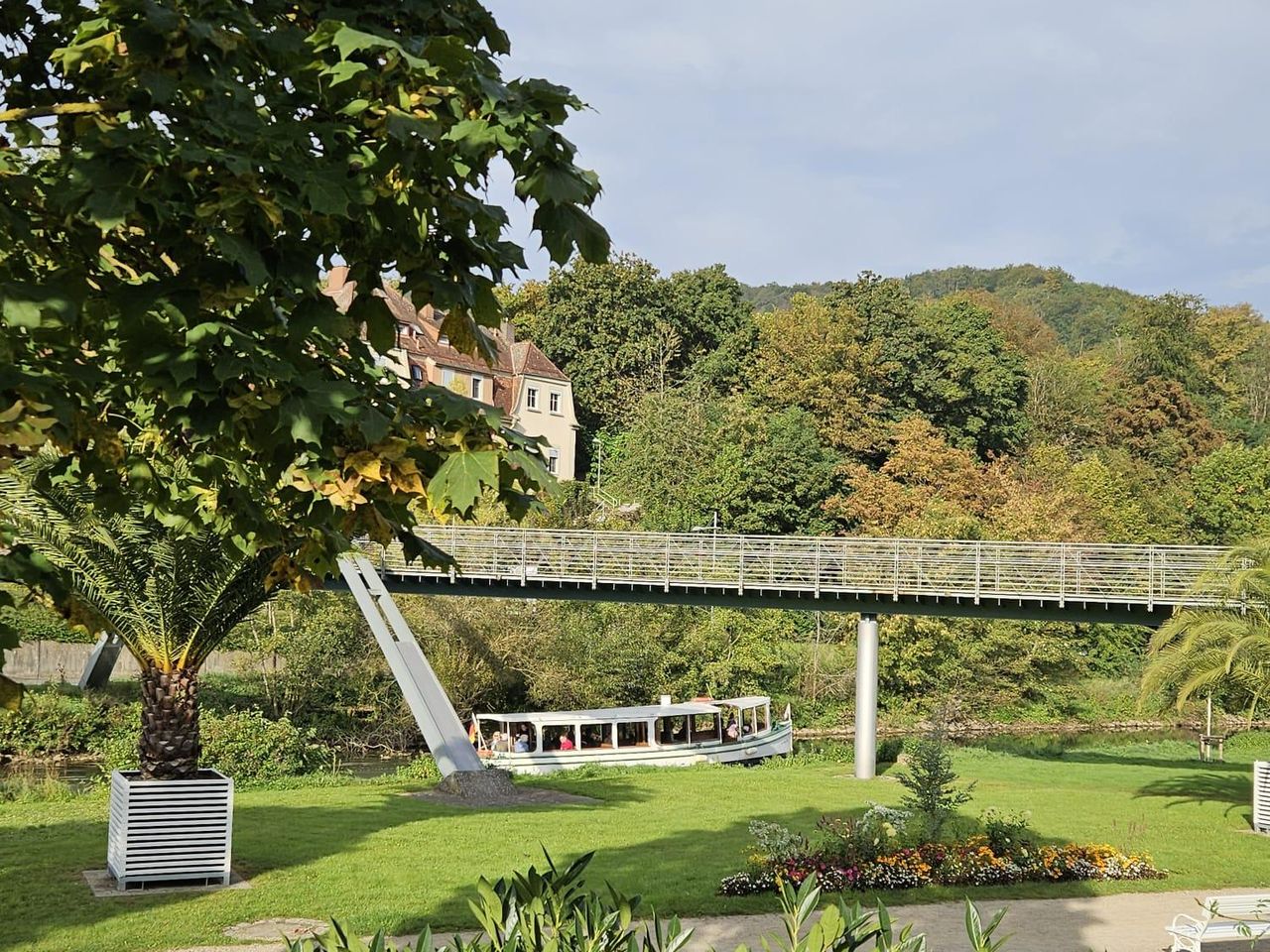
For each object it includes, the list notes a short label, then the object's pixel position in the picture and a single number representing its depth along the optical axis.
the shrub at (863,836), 14.48
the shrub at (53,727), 30.34
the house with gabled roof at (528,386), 60.44
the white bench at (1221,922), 10.99
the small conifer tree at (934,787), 15.56
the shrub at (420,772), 27.11
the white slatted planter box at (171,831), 13.19
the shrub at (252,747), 27.19
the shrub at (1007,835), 15.38
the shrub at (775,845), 14.01
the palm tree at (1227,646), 19.64
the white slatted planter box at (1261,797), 19.78
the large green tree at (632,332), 69.81
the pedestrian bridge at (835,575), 27.19
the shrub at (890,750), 32.69
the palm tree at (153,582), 14.89
